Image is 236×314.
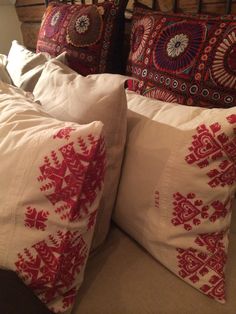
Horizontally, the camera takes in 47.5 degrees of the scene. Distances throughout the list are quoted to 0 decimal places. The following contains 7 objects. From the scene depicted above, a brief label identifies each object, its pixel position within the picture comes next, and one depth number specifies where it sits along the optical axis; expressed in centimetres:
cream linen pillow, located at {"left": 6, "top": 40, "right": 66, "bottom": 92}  115
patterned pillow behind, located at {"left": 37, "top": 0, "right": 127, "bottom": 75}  106
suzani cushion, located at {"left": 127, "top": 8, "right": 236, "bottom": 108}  67
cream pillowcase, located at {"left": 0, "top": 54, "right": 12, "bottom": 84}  130
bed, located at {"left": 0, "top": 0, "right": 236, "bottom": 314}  46
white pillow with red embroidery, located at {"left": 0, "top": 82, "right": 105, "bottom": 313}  45
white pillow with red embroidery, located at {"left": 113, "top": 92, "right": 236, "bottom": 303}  52
